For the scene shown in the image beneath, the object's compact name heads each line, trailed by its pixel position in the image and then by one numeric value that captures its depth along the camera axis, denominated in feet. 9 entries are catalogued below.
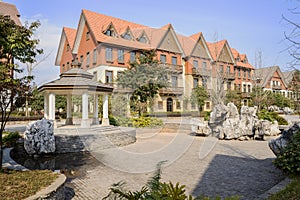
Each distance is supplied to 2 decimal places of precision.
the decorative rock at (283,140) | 18.76
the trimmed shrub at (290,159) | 15.47
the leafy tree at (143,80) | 48.55
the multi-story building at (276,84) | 139.13
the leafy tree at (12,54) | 15.79
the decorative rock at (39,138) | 27.14
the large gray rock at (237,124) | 39.42
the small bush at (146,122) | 51.72
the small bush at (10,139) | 31.09
